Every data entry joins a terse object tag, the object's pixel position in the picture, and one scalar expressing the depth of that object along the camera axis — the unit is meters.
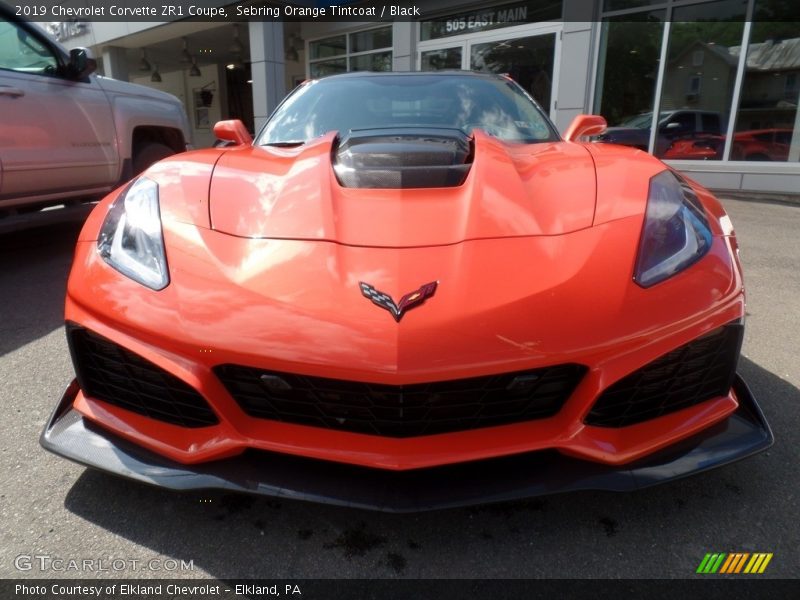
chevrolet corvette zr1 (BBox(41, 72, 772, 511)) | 1.25
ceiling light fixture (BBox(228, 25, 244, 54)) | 14.08
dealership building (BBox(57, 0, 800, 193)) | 7.80
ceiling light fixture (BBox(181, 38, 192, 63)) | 16.41
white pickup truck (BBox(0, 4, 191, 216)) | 3.70
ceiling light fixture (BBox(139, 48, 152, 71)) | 17.20
